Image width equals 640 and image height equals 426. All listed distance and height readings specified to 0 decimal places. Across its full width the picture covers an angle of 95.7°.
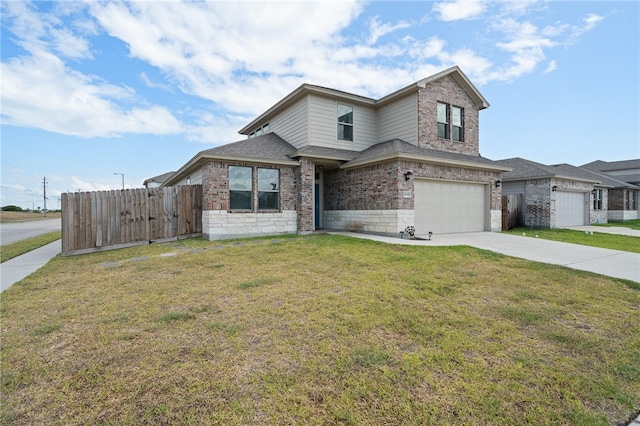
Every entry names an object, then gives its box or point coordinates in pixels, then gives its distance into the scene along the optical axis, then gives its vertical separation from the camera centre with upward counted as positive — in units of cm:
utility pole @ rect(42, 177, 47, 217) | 5112 +381
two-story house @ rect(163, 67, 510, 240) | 1139 +168
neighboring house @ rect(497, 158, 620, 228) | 1634 +85
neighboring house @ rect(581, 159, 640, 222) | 2428 +42
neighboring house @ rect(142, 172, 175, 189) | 3307 +316
